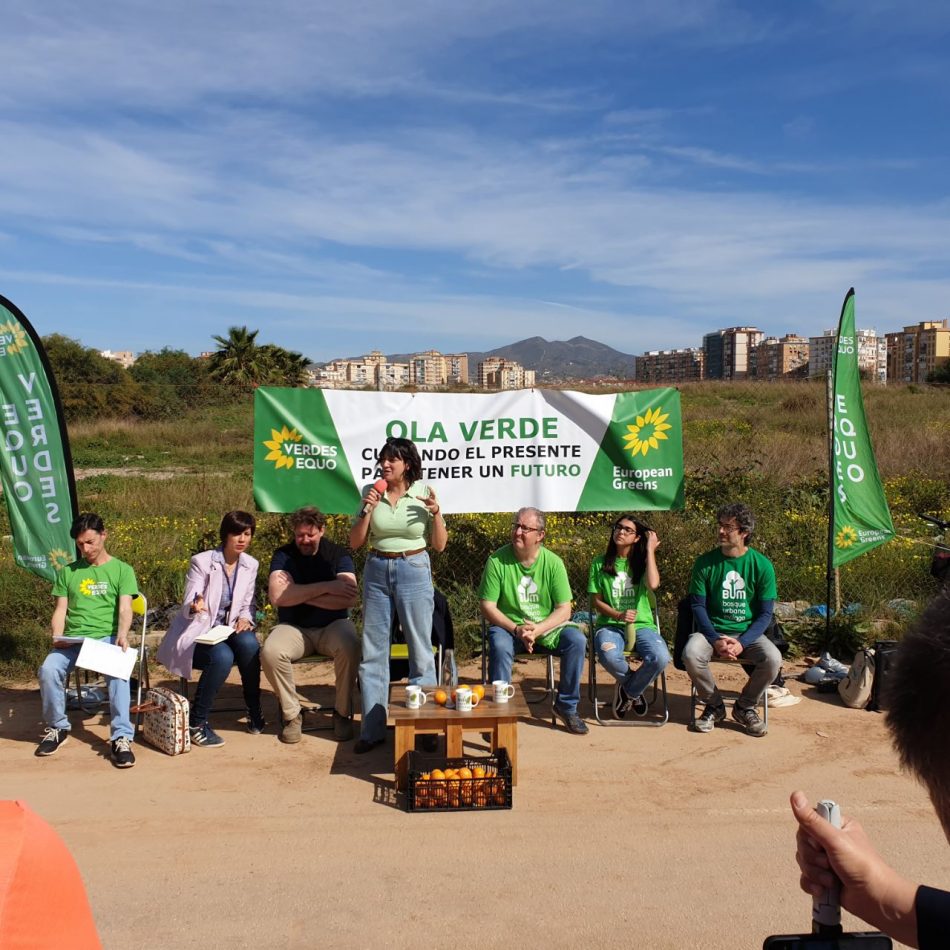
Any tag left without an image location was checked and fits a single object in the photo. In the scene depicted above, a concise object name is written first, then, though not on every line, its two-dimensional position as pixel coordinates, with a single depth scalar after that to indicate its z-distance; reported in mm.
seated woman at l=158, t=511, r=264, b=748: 5773
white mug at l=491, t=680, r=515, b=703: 5273
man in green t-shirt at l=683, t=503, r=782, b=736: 5891
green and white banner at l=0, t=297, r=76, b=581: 6359
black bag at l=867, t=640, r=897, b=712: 5968
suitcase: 5465
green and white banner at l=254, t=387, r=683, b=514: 7023
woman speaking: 5754
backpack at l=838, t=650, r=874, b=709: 6180
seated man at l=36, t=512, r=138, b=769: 5555
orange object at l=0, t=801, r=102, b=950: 1746
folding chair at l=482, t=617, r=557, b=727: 6227
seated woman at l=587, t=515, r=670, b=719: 6180
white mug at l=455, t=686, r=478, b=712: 5082
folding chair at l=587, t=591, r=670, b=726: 5957
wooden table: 4984
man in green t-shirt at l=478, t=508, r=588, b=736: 5926
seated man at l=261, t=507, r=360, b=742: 5793
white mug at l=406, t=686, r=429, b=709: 5164
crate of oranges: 4625
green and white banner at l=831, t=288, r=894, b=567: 7086
